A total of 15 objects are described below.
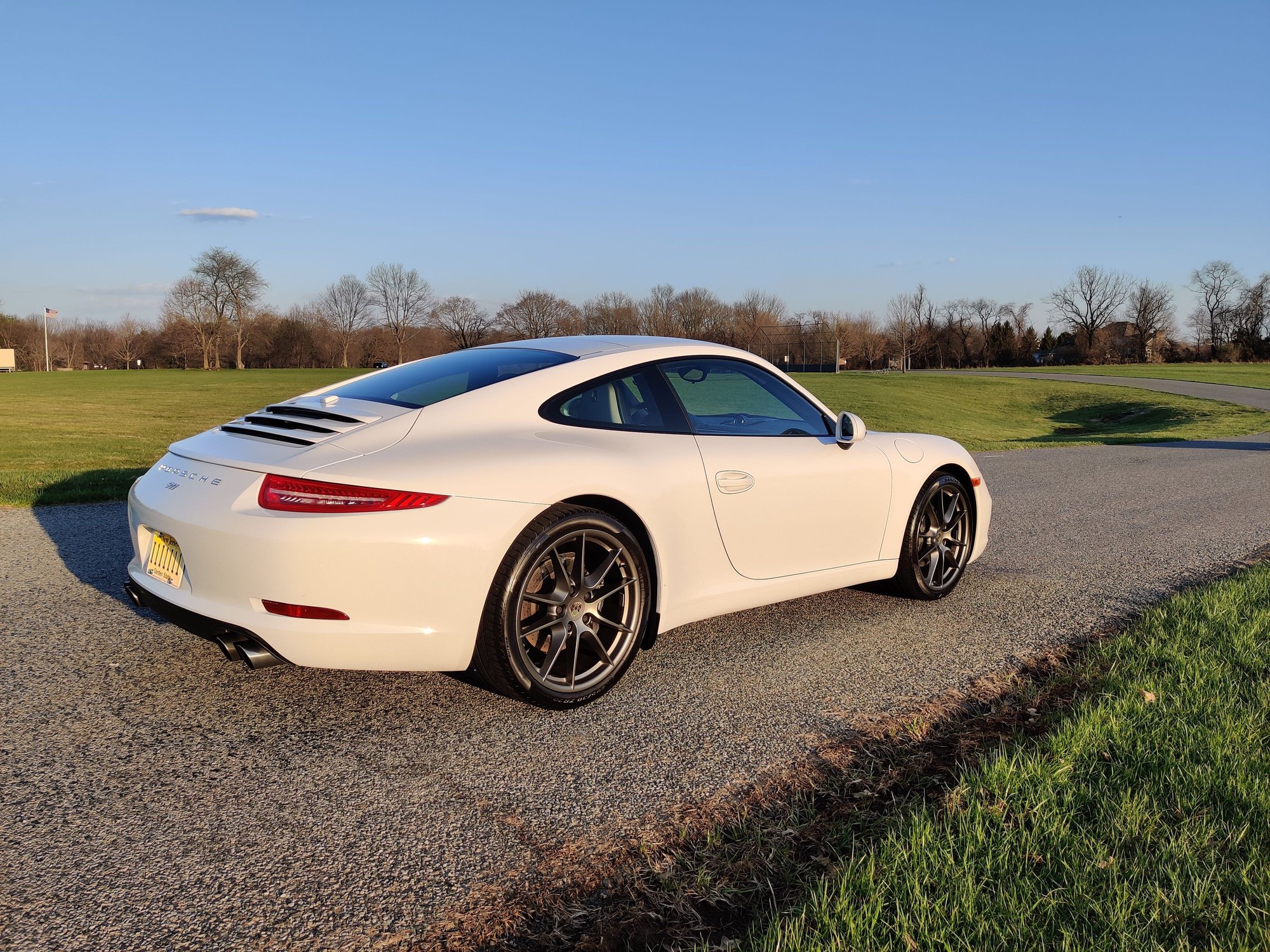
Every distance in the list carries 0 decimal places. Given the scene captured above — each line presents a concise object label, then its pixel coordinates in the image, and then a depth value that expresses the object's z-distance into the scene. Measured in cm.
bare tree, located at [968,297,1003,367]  10381
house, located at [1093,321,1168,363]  9488
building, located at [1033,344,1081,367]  9906
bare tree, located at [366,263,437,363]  9394
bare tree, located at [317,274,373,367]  8931
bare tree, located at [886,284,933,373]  10769
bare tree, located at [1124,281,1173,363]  9725
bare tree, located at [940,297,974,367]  10669
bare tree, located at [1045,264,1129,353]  10181
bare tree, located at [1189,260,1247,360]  9656
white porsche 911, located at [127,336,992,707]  309
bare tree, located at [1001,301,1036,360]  10300
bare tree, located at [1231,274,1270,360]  8750
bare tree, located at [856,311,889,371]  9756
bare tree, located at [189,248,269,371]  8144
